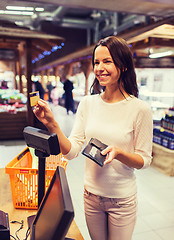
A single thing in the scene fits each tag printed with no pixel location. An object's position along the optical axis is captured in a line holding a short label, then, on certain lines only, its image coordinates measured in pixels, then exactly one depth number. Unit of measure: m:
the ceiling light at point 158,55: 5.69
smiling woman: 1.18
